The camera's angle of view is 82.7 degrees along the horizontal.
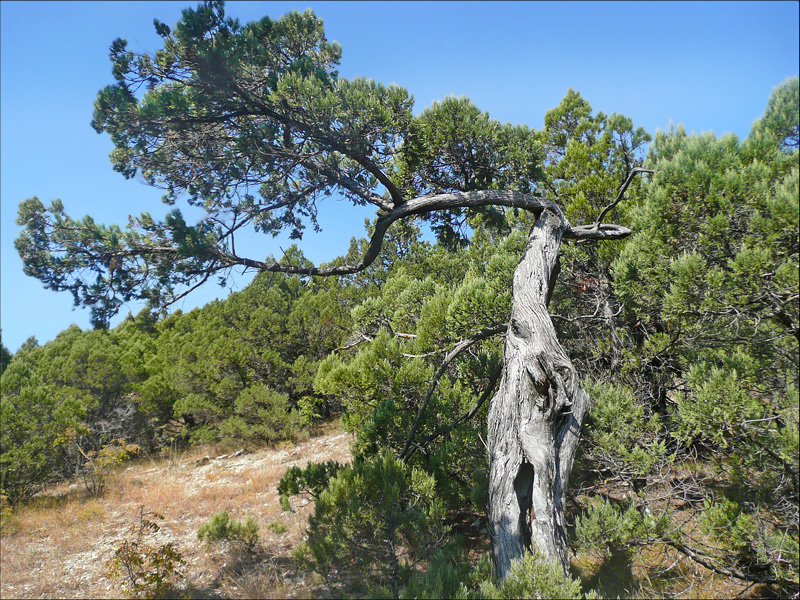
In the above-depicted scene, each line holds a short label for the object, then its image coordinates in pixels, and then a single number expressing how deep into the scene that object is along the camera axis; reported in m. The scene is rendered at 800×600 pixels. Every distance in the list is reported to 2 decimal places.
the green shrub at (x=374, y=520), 4.12
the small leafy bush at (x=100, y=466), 9.59
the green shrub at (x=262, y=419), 12.05
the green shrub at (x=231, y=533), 5.46
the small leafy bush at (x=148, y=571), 4.74
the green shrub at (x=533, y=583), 2.93
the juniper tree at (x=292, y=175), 3.74
